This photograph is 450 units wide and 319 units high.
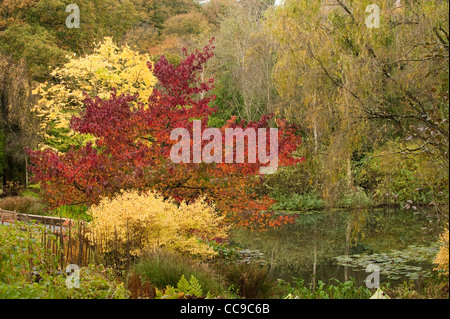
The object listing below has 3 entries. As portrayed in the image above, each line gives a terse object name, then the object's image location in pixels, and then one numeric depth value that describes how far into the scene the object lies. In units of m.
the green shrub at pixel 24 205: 13.43
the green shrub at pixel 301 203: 17.59
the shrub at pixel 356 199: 16.81
